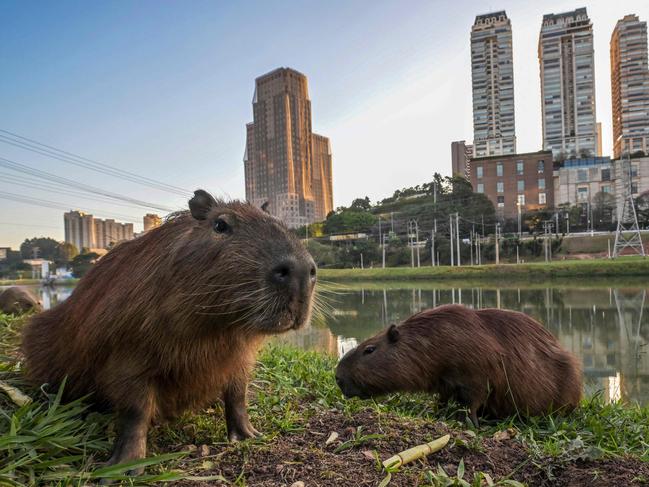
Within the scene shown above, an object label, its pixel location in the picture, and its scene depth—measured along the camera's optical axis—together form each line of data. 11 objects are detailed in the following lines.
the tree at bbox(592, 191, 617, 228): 41.41
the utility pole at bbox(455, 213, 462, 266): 31.27
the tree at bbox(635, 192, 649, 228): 38.84
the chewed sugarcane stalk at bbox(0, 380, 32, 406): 1.74
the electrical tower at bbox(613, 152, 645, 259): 30.38
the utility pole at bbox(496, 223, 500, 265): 31.54
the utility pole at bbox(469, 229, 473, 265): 33.86
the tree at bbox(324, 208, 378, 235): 44.31
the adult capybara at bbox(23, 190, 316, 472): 1.42
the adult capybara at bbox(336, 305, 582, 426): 2.66
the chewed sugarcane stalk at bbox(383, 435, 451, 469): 1.53
